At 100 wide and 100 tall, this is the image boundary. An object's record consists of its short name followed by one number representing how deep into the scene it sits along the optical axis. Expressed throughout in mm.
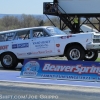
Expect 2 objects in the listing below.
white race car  13773
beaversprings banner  11000
